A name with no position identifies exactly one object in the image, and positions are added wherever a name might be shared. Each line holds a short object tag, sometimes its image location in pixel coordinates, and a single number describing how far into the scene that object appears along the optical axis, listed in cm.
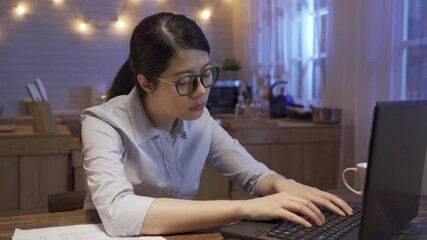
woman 95
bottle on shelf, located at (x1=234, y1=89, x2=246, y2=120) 339
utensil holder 267
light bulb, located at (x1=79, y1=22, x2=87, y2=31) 485
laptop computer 67
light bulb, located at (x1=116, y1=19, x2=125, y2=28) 497
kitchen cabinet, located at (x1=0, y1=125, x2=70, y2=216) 266
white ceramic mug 110
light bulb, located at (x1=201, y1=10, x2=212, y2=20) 527
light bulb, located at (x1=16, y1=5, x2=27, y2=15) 462
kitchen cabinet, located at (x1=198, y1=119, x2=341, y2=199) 301
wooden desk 93
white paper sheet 92
